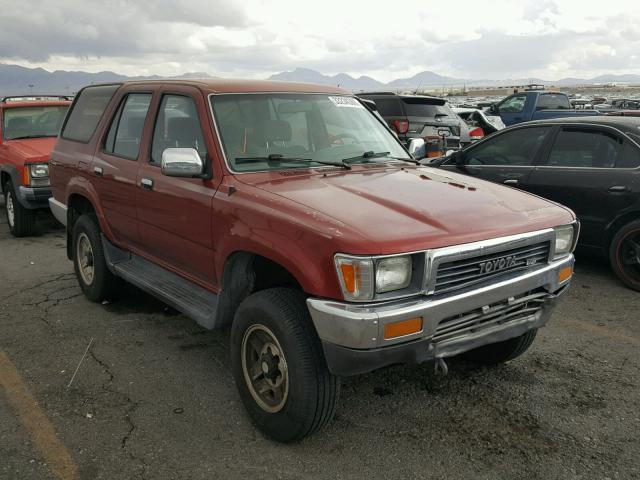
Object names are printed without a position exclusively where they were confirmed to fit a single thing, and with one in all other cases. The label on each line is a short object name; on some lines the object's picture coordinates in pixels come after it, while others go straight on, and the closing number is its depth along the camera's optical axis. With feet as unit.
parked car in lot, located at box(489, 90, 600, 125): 55.91
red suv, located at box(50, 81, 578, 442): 8.73
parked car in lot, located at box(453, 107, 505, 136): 44.12
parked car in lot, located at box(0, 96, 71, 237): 25.49
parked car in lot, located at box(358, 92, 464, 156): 34.65
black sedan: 18.45
